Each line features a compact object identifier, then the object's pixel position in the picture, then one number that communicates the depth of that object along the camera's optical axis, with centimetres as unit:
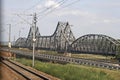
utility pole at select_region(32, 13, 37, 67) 4508
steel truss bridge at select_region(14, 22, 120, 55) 12264
